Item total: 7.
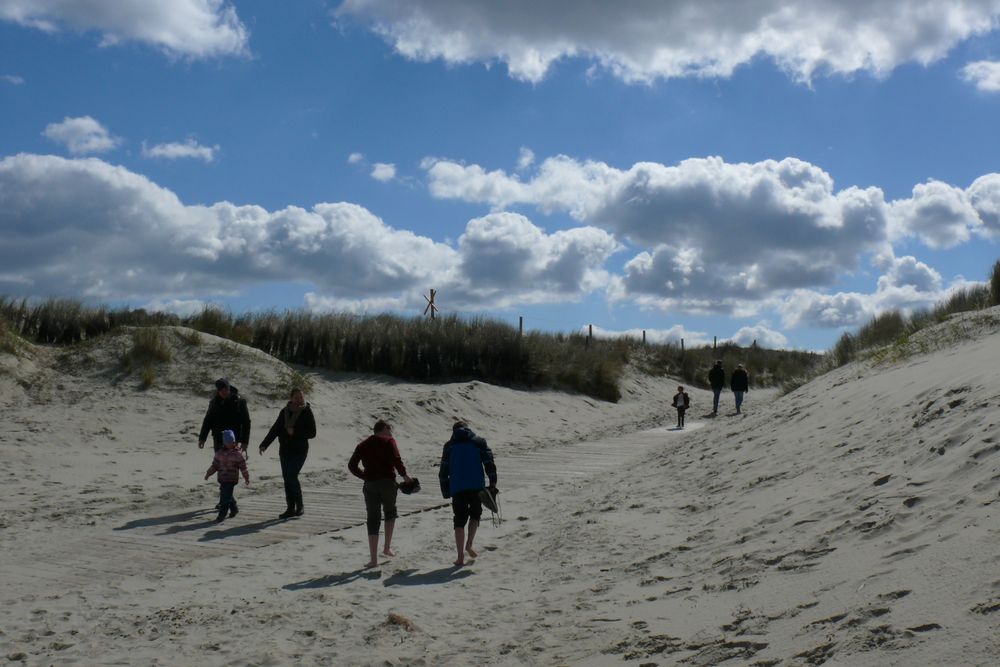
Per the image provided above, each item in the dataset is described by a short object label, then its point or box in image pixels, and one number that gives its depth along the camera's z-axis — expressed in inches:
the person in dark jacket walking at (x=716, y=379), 1043.3
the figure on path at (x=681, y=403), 942.1
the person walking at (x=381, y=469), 374.9
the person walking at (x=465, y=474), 366.9
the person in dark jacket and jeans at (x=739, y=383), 981.8
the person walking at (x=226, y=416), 488.4
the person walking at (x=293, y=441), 462.3
